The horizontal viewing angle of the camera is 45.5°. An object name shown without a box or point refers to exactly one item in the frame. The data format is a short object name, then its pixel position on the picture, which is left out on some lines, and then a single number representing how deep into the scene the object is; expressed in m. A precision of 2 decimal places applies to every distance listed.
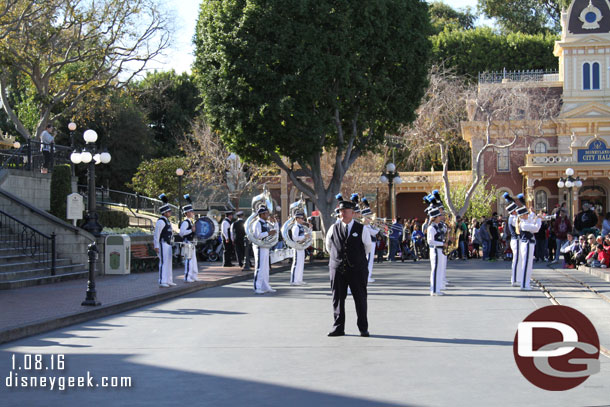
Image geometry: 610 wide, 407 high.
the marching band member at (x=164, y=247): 17.73
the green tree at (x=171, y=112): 54.38
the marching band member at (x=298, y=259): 19.41
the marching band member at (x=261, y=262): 17.00
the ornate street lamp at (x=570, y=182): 31.33
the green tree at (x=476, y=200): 46.12
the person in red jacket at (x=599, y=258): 22.03
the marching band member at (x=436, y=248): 16.11
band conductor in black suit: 10.53
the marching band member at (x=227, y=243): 25.42
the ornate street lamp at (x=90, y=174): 21.27
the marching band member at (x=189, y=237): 19.09
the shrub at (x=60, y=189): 25.78
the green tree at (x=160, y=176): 44.06
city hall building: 45.84
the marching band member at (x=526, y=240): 16.91
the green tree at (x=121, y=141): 48.84
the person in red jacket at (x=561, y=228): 26.06
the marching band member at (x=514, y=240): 17.92
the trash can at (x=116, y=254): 21.72
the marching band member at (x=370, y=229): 20.05
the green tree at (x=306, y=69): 26.61
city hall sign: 45.31
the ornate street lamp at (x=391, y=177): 31.97
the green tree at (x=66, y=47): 27.35
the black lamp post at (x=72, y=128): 25.02
